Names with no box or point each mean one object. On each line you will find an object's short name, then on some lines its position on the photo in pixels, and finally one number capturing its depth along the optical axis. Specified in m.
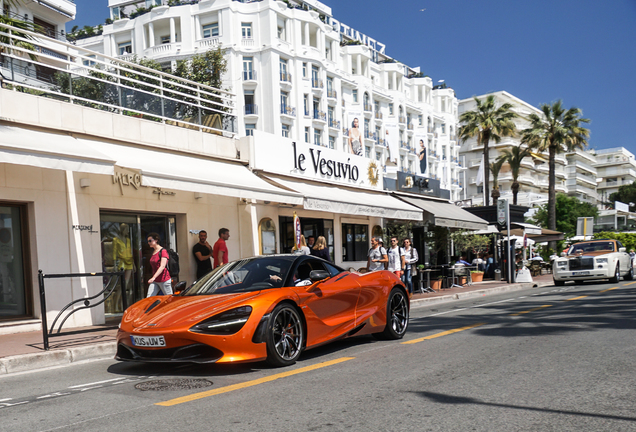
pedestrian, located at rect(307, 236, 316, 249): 16.57
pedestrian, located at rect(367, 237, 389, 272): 16.02
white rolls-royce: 21.38
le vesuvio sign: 17.28
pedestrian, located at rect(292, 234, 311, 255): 14.70
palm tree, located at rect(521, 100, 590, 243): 44.72
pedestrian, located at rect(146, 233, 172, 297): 10.67
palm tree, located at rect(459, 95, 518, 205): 45.47
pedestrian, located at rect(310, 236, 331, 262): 15.46
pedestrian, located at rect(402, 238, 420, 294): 17.94
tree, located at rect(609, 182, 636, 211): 129.00
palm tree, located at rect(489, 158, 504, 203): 50.64
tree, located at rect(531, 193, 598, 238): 77.06
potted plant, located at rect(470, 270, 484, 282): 26.80
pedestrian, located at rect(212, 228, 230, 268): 14.12
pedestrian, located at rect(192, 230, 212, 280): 14.28
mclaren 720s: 6.08
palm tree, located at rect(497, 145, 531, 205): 49.14
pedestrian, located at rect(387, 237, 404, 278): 16.86
